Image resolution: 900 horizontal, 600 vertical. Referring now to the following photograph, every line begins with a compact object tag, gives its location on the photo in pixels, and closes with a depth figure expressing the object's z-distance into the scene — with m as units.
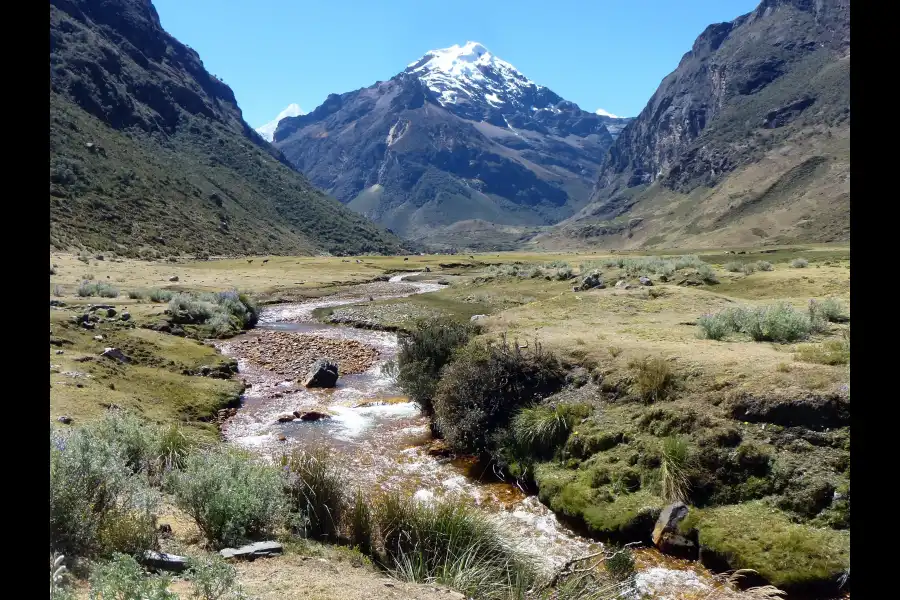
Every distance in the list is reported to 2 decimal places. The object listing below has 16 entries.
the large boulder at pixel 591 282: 35.42
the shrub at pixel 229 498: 7.57
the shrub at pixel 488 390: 14.26
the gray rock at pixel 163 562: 6.35
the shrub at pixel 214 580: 5.11
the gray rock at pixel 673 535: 9.28
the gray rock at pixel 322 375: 21.47
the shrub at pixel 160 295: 37.62
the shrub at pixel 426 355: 17.36
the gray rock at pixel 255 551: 6.98
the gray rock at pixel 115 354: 19.30
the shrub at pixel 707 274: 34.41
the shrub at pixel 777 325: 15.82
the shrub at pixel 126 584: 4.39
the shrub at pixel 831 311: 18.18
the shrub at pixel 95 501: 6.23
